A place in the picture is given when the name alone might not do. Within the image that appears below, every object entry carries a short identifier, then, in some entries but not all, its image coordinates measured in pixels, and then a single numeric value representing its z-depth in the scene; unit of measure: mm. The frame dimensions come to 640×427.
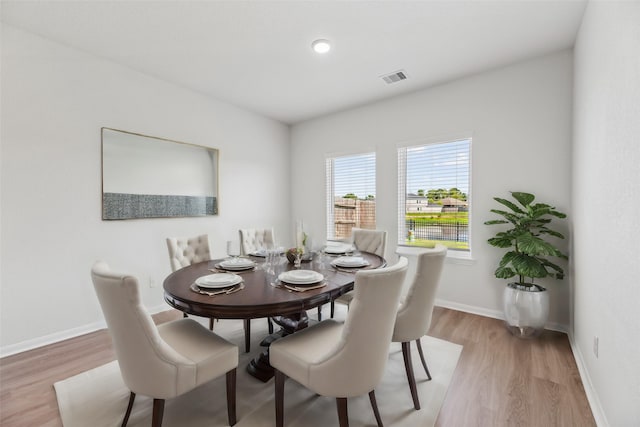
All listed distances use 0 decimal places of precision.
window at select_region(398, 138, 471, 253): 3422
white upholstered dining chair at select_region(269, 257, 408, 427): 1261
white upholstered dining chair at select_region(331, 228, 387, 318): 3133
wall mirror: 2953
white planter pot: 2545
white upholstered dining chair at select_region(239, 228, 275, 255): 3309
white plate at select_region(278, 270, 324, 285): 1718
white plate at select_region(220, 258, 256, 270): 2162
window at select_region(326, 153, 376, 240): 4254
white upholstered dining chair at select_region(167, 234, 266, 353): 2611
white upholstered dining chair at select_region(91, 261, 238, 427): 1237
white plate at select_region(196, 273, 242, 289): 1643
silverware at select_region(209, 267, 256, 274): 2129
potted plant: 2527
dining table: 1434
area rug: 1623
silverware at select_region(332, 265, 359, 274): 2111
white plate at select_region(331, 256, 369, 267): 2221
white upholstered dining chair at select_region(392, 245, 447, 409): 1762
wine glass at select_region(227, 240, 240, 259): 2326
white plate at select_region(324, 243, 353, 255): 2758
